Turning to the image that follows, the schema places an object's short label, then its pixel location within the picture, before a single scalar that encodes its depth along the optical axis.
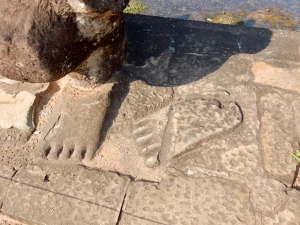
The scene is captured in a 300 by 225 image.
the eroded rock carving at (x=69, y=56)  1.19
